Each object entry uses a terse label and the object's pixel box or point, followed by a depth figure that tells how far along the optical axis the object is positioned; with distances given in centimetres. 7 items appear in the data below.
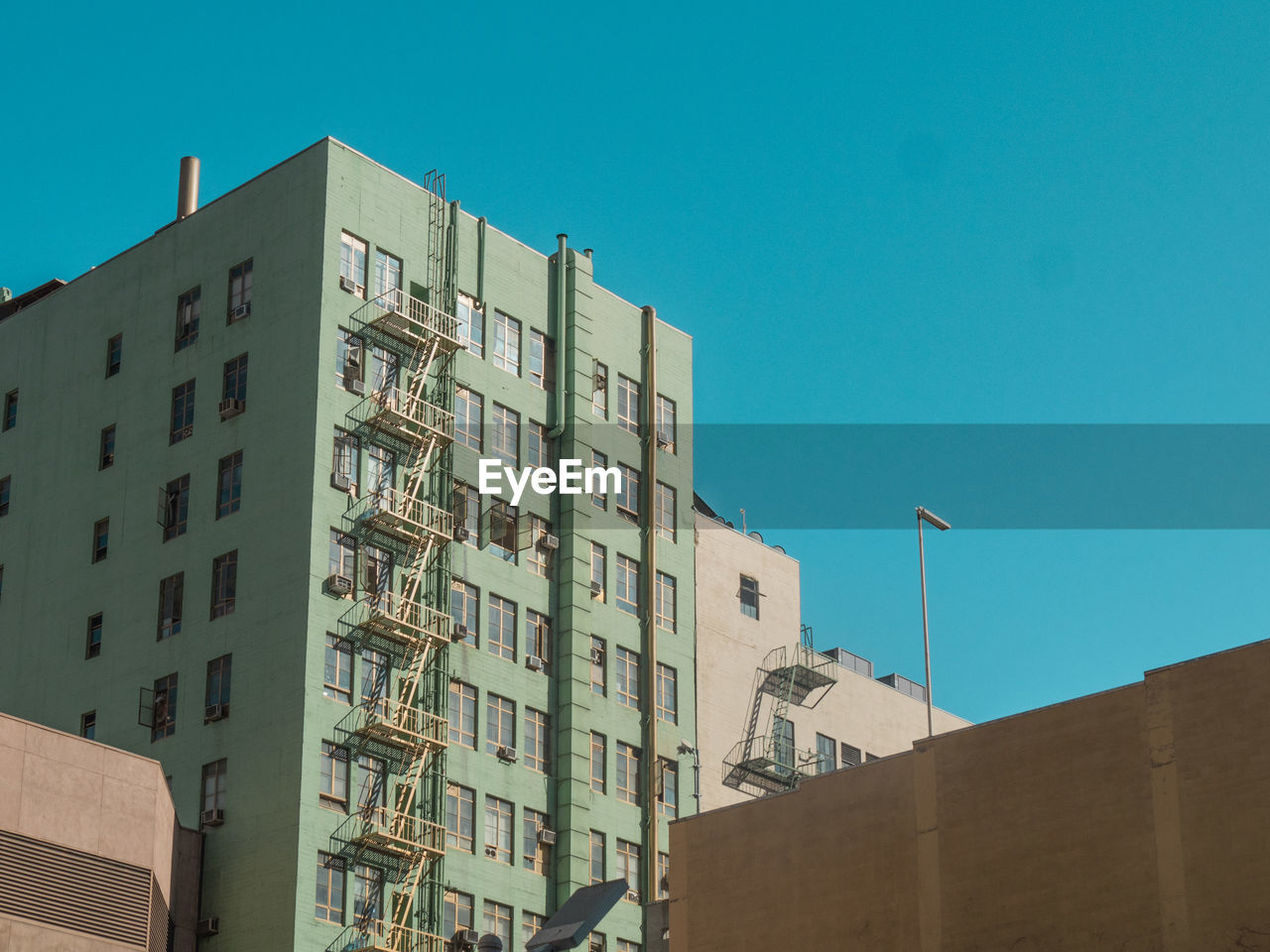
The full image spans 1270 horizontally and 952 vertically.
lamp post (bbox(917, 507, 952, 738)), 7112
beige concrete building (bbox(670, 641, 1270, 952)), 4566
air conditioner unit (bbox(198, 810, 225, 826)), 7094
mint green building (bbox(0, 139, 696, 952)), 7169
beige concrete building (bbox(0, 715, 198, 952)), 5628
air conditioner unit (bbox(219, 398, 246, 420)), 7706
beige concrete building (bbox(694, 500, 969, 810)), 9069
